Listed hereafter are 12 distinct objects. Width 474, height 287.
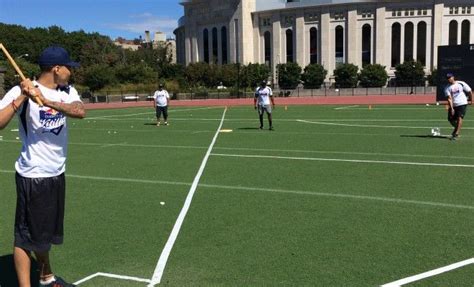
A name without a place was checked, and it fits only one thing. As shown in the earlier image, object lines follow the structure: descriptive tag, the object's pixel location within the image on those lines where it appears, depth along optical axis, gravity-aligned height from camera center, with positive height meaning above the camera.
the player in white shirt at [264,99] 18.62 -0.48
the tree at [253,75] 87.44 +1.94
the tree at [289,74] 89.19 +1.95
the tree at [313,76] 87.81 +1.49
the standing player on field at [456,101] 14.67 -0.60
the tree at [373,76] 85.12 +1.11
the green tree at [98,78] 80.00 +1.97
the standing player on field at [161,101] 21.53 -0.51
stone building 92.28 +10.17
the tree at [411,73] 84.81 +1.49
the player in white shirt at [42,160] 4.02 -0.54
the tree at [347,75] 85.51 +1.40
